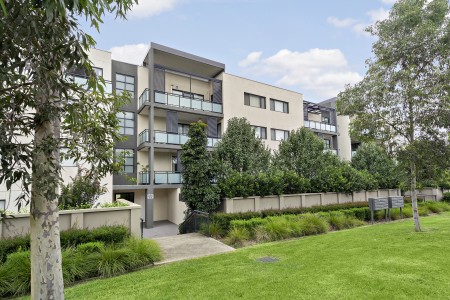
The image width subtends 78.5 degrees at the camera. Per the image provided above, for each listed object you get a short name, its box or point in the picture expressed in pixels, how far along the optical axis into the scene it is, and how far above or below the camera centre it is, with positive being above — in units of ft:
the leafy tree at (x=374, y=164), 65.72 +2.48
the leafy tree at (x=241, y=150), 47.52 +4.72
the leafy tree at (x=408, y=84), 29.86 +10.24
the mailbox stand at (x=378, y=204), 45.47 -5.02
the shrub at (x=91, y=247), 22.94 -5.68
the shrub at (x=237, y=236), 32.48 -7.14
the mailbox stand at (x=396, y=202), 46.93 -4.91
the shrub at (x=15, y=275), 18.04 -6.25
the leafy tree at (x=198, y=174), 40.60 +0.60
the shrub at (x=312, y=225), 36.65 -6.70
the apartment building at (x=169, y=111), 64.75 +17.50
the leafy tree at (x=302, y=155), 55.11 +4.25
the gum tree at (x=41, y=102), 7.92 +2.93
